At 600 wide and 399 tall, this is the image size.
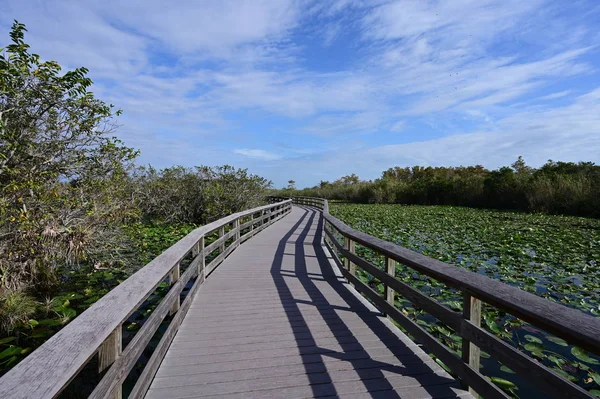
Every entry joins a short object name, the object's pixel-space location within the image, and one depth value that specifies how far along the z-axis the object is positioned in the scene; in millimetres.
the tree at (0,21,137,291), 4609
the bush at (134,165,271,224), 13039
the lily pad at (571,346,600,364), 3311
